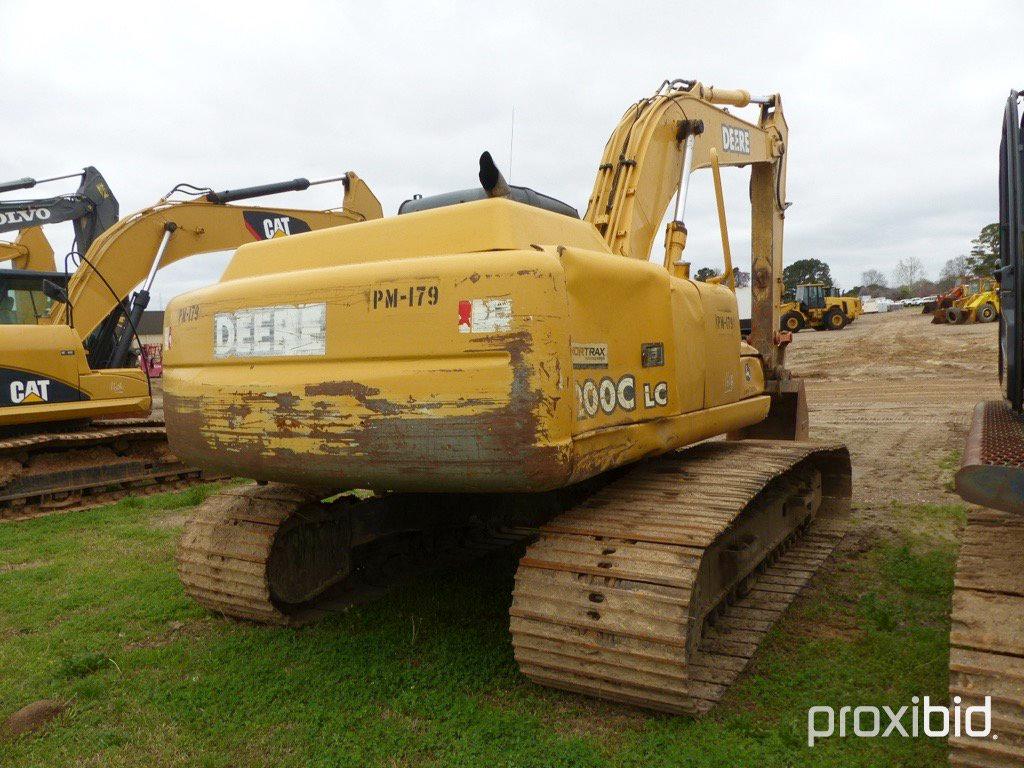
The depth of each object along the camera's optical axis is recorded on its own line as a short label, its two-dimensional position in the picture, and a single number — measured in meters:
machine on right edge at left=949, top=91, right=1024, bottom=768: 2.19
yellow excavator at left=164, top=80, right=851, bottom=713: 2.73
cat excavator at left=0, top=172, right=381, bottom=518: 7.50
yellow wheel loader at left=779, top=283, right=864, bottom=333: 32.34
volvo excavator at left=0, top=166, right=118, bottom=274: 9.32
